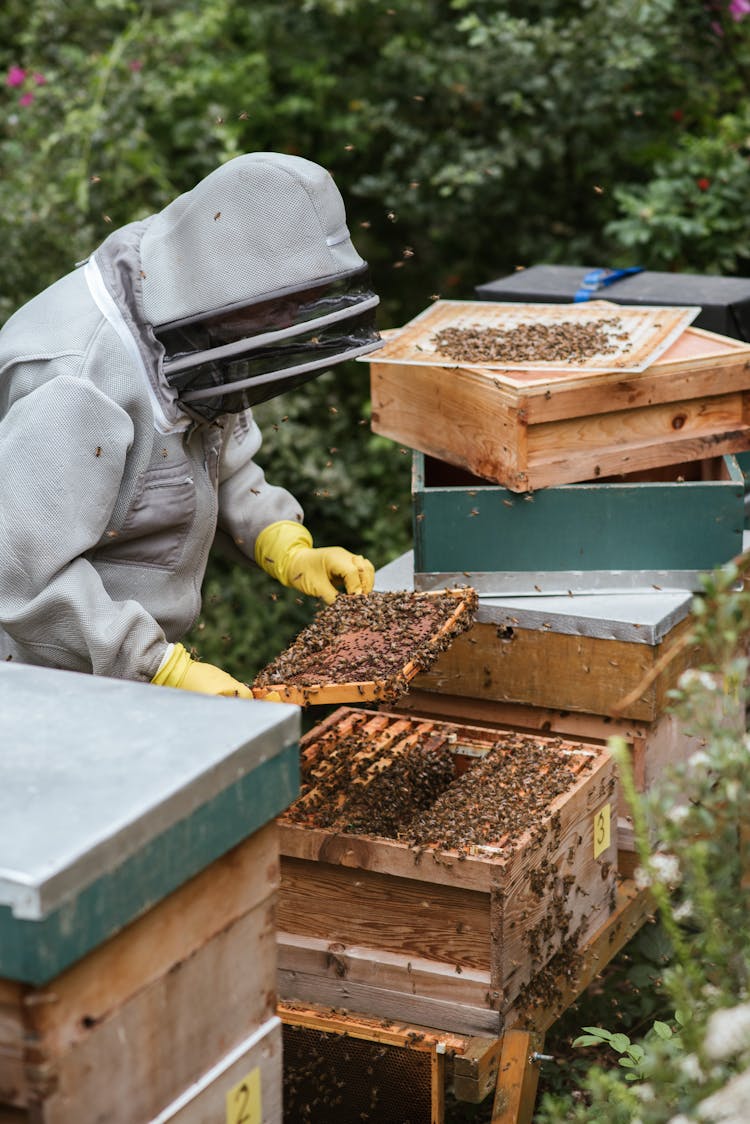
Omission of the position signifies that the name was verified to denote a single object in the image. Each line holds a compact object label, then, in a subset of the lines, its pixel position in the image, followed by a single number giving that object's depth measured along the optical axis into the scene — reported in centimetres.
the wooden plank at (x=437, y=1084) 565
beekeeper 537
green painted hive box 722
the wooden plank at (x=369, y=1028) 568
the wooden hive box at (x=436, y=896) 567
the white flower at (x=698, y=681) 362
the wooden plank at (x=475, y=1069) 554
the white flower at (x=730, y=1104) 292
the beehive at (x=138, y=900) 300
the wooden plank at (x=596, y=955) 595
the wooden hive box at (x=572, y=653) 686
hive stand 561
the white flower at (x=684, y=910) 372
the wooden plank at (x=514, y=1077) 563
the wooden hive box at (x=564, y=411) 692
